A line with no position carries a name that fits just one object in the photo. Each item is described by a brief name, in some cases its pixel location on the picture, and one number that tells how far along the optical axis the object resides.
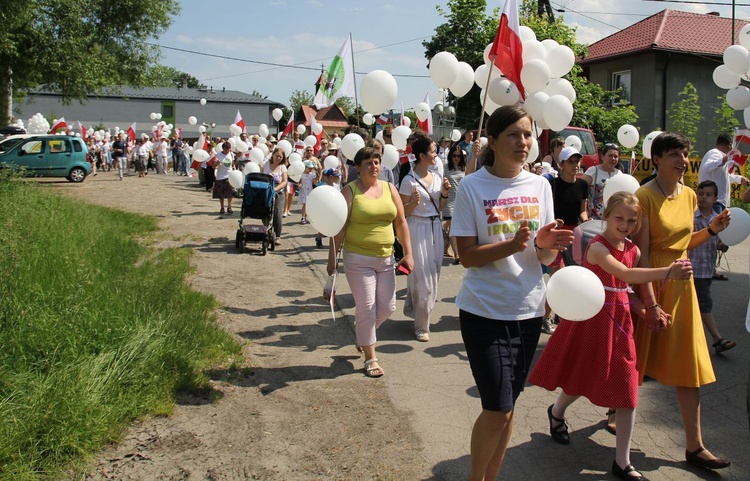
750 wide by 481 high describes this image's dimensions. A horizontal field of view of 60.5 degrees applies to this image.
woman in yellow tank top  5.50
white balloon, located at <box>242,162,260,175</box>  12.02
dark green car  23.97
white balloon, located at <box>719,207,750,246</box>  4.87
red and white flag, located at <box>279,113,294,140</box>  22.72
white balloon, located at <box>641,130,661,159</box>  8.49
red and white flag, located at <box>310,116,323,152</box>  17.44
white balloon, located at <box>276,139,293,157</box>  14.50
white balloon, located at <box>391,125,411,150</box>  9.27
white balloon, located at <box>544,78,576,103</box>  6.34
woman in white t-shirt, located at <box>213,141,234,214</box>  15.97
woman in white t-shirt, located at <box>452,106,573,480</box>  3.15
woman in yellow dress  3.84
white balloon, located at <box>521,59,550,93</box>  5.87
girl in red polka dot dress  3.69
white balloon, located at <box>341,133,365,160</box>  7.65
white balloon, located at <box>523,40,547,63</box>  6.20
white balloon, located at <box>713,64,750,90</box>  10.09
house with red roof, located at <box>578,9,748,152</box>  31.78
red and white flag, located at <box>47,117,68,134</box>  28.71
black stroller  11.24
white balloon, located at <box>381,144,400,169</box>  7.91
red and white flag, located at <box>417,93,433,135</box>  11.89
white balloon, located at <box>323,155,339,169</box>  11.78
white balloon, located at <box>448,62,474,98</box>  6.95
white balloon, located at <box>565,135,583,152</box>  8.16
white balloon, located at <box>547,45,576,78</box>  6.44
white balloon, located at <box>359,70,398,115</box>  6.88
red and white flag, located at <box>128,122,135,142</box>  33.59
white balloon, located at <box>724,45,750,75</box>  9.48
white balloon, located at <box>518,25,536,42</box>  6.66
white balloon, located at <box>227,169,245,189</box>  13.27
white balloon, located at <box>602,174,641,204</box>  5.11
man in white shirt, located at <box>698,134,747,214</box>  9.24
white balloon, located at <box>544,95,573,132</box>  5.58
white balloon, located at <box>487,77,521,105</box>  5.78
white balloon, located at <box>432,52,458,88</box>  6.77
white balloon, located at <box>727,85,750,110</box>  10.00
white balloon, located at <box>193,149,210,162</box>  18.79
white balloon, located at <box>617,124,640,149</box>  10.01
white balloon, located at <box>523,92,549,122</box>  5.75
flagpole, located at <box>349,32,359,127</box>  8.52
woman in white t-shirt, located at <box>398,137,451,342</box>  6.58
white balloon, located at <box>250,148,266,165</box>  14.76
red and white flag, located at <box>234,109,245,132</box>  19.34
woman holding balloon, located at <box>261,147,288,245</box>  12.31
